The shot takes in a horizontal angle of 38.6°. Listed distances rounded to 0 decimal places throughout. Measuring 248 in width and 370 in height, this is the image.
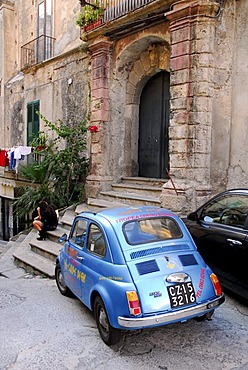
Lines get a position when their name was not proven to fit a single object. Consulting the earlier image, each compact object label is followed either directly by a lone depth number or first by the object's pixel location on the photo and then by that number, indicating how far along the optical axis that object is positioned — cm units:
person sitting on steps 840
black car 430
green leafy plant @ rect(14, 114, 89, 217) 1013
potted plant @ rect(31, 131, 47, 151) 1176
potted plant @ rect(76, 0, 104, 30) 941
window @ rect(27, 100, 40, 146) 1341
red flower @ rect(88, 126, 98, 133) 963
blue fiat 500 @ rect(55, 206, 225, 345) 342
